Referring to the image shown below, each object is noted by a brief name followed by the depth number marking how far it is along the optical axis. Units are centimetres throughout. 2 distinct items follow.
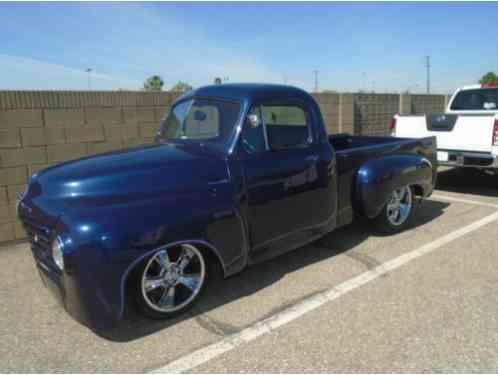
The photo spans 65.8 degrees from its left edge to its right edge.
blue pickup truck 256
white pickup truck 612
